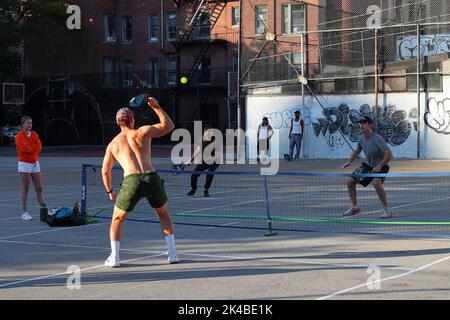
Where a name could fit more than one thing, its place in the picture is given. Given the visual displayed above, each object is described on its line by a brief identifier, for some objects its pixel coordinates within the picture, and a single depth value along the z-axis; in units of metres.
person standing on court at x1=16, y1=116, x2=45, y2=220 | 13.92
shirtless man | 9.15
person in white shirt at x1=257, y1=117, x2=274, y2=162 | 28.83
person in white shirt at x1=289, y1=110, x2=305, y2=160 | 29.39
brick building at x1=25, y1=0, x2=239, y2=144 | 51.28
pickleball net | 12.66
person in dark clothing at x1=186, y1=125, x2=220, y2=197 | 17.42
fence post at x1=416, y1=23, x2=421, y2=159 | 28.34
